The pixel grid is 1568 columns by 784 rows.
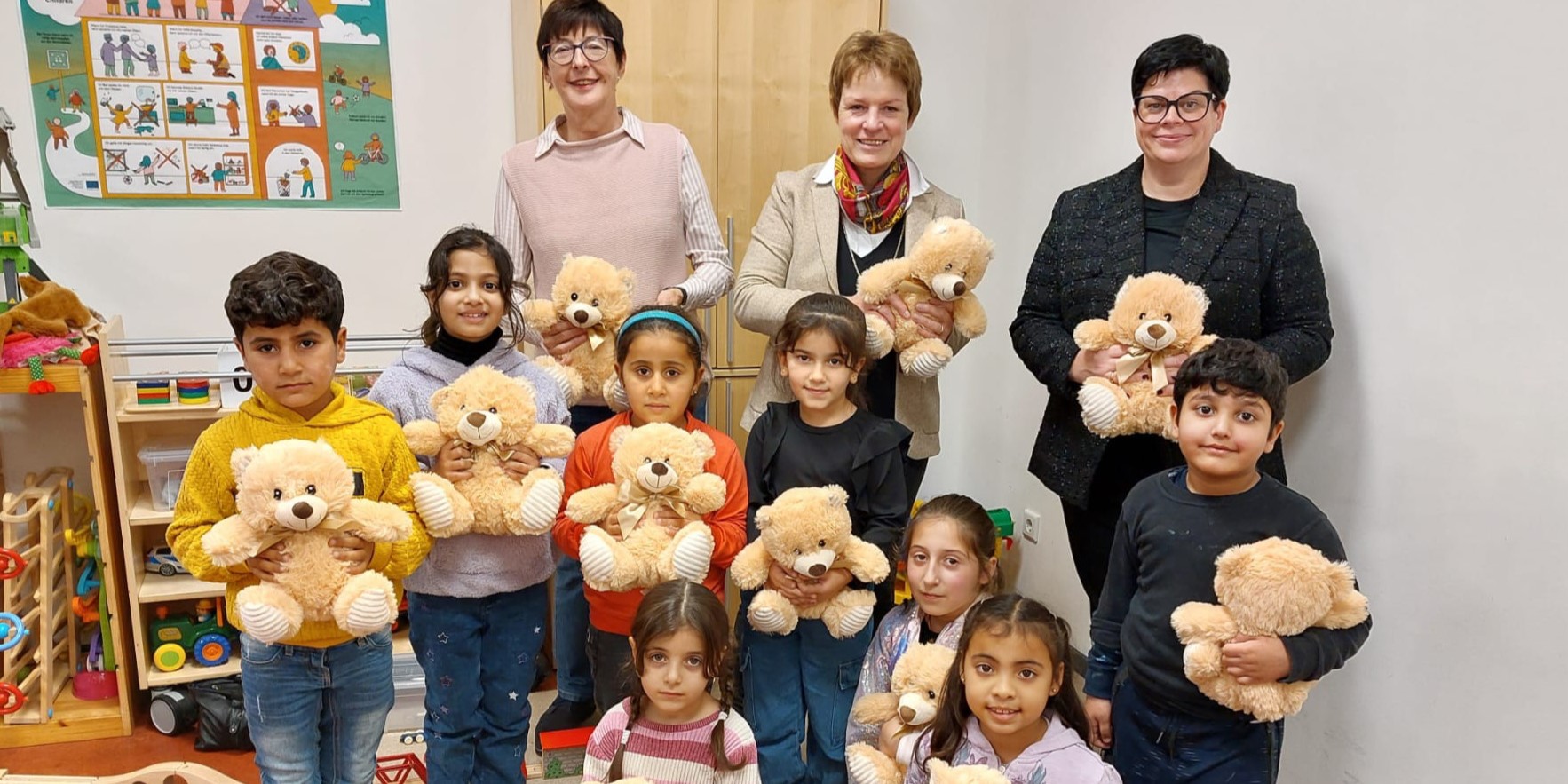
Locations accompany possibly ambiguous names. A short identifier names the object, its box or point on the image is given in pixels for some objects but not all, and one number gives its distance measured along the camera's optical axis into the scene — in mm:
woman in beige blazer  2131
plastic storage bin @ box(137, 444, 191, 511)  2637
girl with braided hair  1694
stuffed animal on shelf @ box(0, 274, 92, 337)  2504
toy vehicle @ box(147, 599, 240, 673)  2680
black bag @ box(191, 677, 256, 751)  2578
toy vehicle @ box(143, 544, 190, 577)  2703
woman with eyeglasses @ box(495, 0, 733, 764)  2240
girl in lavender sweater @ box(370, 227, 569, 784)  1874
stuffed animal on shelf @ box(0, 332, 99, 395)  2459
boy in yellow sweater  1610
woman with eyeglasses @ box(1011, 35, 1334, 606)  1834
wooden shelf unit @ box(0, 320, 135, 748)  2508
